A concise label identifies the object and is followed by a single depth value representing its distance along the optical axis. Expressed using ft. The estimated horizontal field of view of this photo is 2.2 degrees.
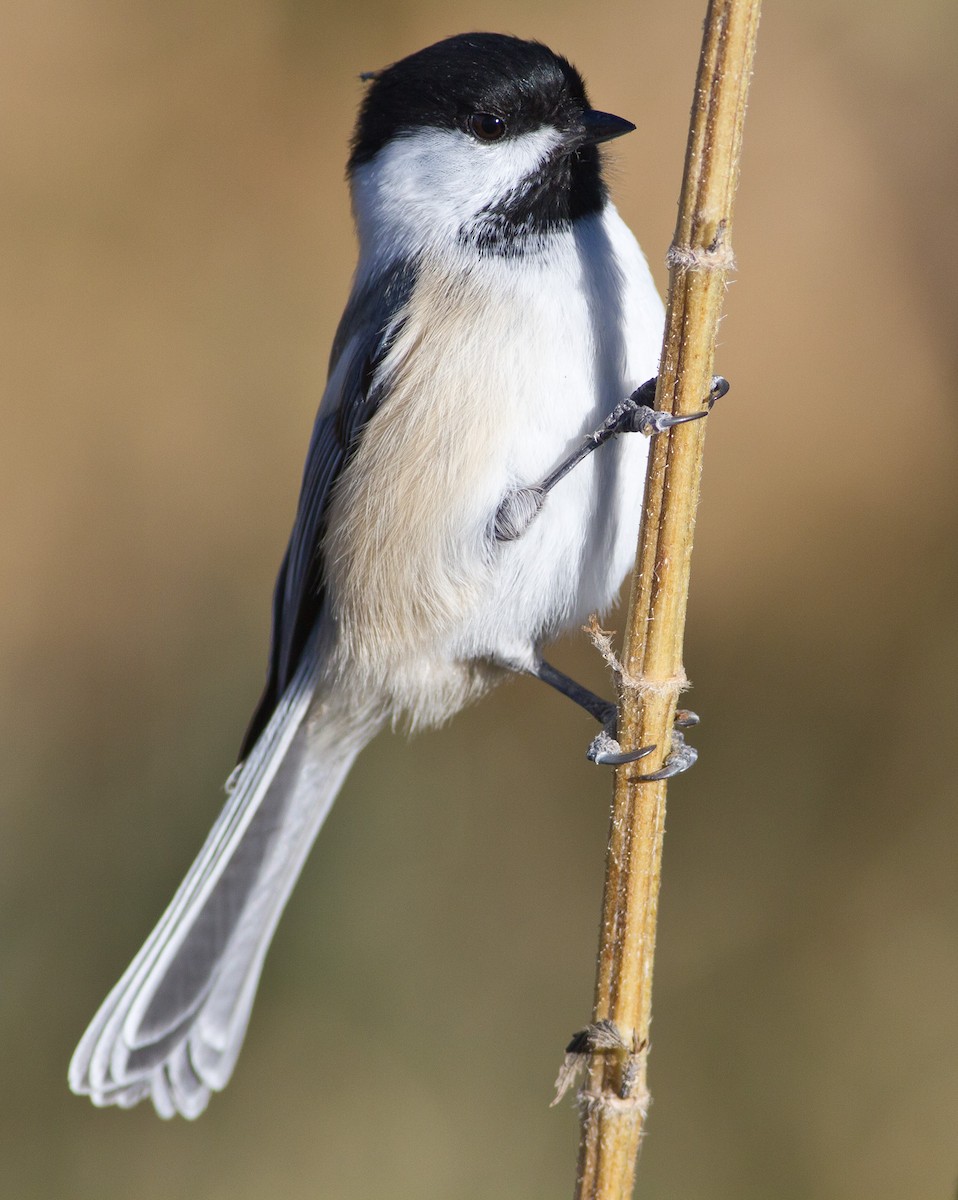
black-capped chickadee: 8.83
